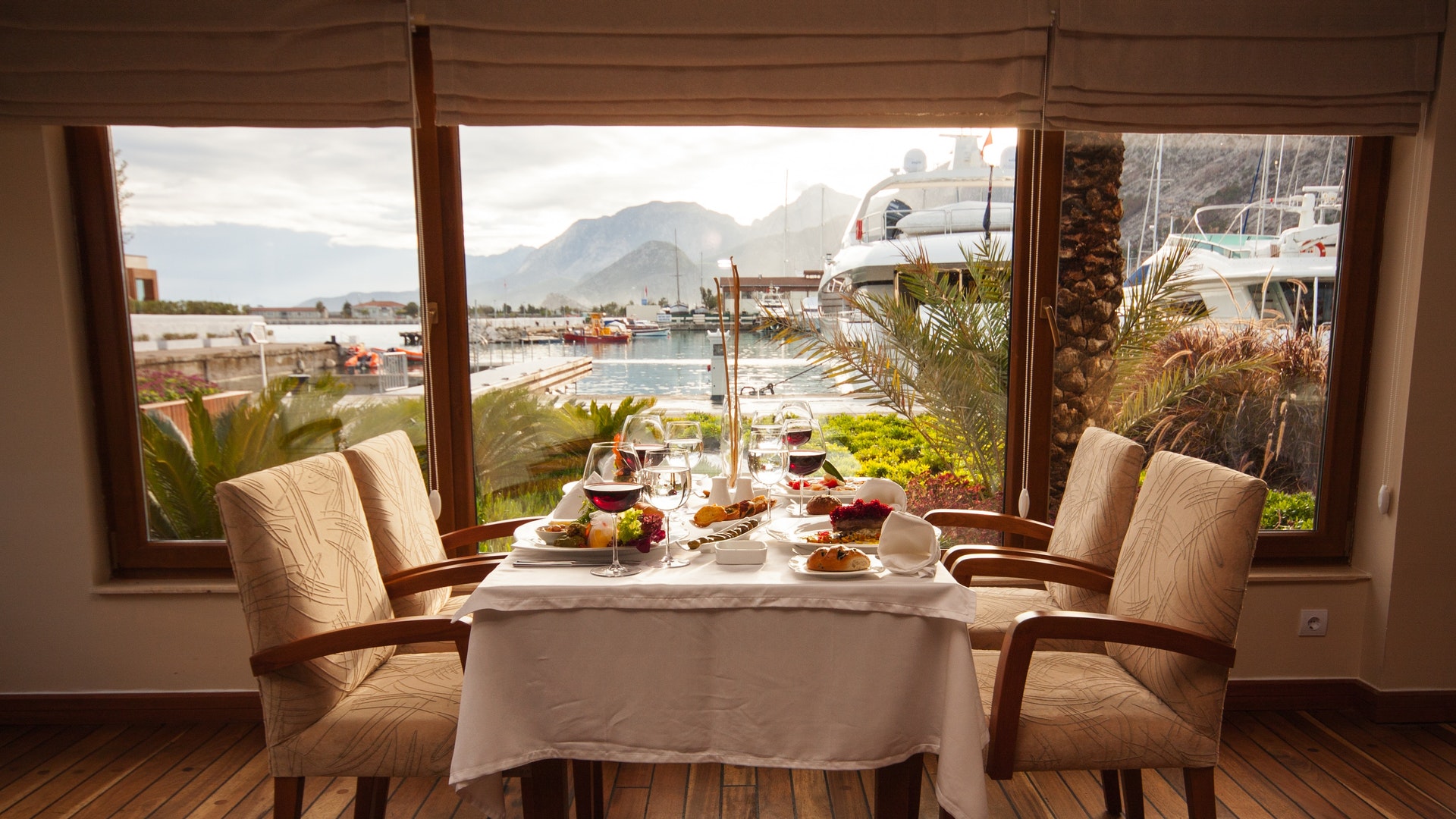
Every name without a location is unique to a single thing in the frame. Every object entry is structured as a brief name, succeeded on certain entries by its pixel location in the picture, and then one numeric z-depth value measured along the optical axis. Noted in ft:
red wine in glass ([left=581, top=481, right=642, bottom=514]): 4.92
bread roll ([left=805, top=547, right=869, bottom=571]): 4.79
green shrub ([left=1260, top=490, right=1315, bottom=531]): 9.04
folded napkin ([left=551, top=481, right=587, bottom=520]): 5.96
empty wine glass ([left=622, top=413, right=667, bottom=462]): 5.96
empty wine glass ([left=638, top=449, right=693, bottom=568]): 5.08
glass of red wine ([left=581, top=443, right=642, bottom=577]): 4.92
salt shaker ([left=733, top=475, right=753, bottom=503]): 6.31
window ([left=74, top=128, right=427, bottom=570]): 8.63
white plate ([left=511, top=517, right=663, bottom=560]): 5.06
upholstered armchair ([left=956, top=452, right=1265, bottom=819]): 5.05
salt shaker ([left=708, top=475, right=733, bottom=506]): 6.18
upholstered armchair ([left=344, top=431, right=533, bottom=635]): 6.22
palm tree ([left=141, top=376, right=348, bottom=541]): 8.70
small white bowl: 4.93
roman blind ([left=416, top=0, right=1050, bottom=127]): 7.66
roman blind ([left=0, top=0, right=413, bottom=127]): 7.59
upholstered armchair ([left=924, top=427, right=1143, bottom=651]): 6.37
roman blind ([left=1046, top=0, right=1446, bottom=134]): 7.78
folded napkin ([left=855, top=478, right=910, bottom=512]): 5.95
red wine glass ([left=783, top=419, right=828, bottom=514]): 5.84
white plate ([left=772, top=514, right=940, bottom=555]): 5.23
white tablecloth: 4.62
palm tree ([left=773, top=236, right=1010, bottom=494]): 8.78
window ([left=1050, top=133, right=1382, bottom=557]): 8.63
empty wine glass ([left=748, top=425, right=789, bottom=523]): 5.78
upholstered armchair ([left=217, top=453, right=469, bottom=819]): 4.97
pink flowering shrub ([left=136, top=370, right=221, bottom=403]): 8.60
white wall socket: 8.71
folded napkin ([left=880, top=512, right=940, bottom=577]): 4.87
